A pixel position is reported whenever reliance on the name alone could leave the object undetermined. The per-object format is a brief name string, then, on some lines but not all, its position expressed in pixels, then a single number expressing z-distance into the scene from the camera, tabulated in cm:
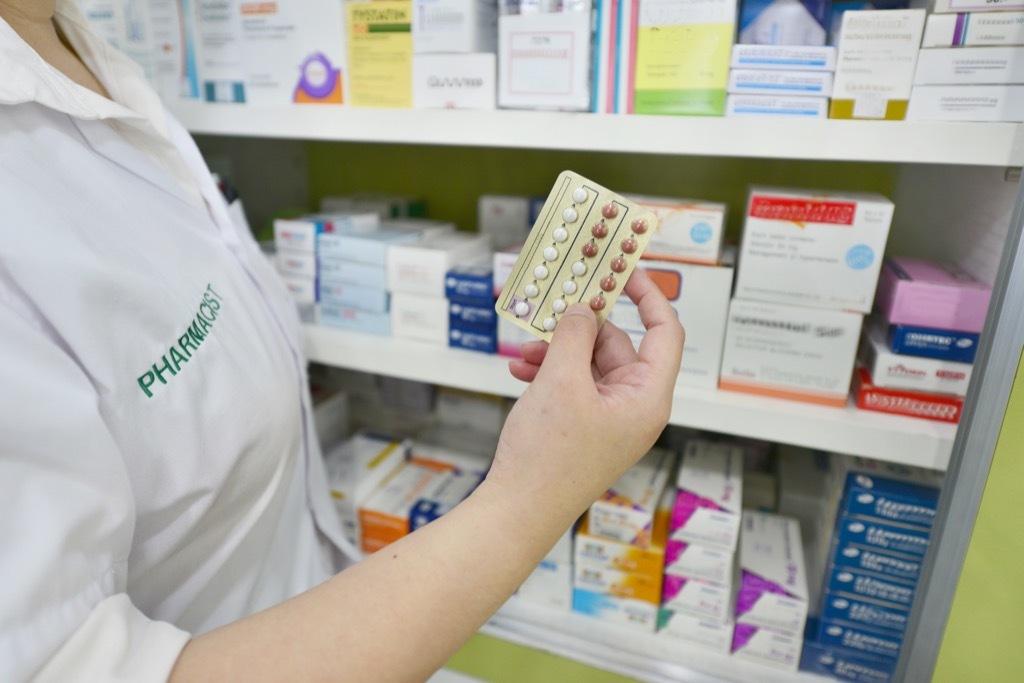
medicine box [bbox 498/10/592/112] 78
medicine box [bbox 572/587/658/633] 93
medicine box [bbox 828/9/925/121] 68
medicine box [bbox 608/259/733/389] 80
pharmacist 39
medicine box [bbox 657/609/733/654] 90
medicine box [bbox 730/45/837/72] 71
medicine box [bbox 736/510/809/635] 85
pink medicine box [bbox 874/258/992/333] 73
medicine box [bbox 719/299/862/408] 77
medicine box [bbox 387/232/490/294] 94
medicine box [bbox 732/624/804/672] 87
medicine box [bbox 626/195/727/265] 79
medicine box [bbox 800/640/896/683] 85
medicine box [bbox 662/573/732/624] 88
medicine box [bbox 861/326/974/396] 75
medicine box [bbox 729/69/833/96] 72
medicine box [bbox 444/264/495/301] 91
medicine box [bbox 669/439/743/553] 85
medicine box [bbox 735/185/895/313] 74
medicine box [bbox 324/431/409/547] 104
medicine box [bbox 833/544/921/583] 81
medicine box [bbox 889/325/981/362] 74
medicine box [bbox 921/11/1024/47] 65
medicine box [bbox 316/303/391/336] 100
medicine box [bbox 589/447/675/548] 89
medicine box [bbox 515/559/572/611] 97
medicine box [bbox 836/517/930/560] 80
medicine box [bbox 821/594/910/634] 83
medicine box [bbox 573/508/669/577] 90
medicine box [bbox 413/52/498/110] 83
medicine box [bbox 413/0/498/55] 83
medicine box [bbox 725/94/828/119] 72
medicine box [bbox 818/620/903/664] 84
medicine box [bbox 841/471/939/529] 79
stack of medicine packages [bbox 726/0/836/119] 72
